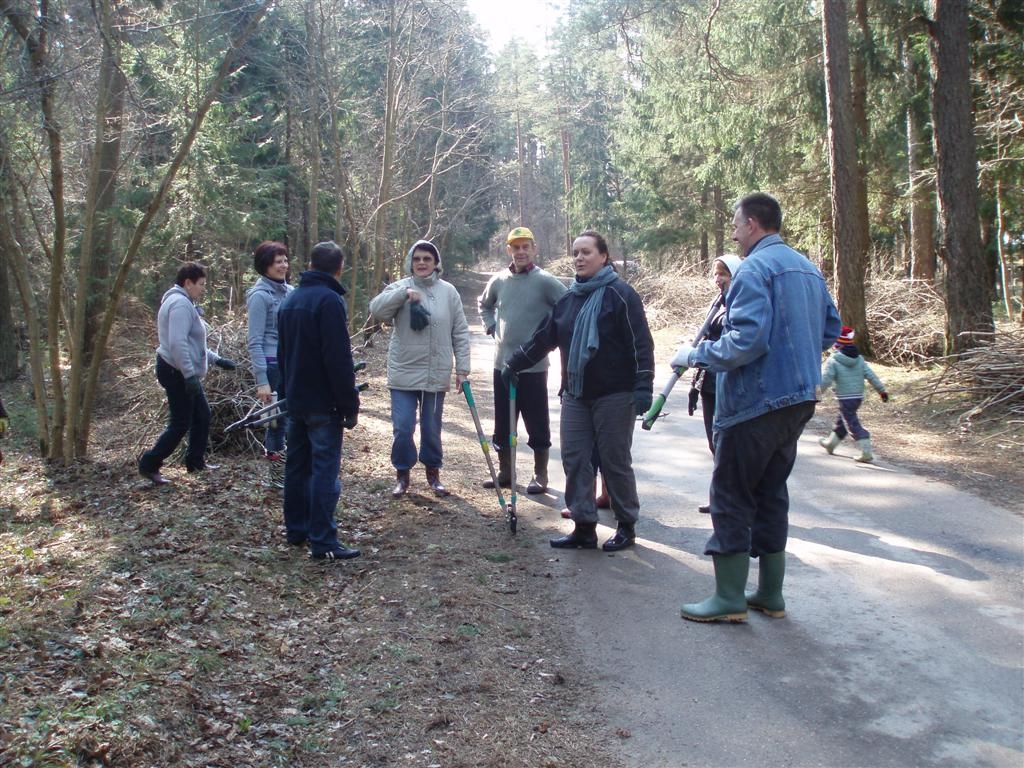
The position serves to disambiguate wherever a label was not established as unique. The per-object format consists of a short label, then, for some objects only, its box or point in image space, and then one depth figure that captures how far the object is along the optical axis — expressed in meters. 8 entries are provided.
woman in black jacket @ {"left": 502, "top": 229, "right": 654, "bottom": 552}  6.00
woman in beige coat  7.54
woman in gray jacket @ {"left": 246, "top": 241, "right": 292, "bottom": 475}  7.95
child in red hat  8.83
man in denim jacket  4.55
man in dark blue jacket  6.02
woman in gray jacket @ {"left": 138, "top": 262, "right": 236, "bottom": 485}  7.59
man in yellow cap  7.60
